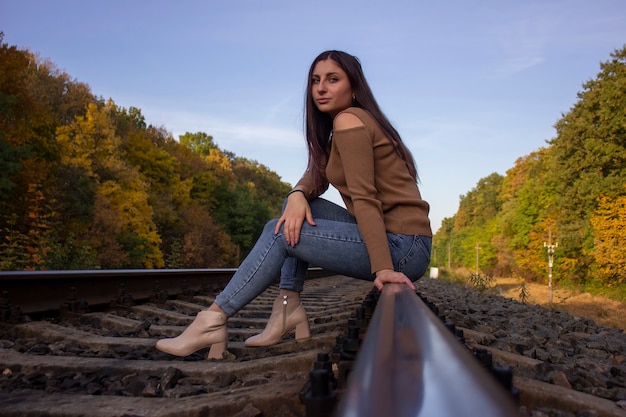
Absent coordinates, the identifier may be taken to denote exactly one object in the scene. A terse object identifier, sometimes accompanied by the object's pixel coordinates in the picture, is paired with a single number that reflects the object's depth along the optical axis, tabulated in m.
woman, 2.39
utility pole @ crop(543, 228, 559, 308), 28.89
